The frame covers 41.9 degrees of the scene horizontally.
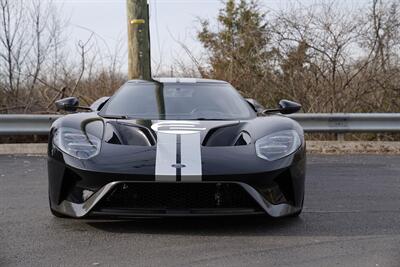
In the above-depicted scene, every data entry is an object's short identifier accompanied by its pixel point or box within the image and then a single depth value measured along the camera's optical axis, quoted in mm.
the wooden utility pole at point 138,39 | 7574
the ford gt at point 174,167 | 3238
